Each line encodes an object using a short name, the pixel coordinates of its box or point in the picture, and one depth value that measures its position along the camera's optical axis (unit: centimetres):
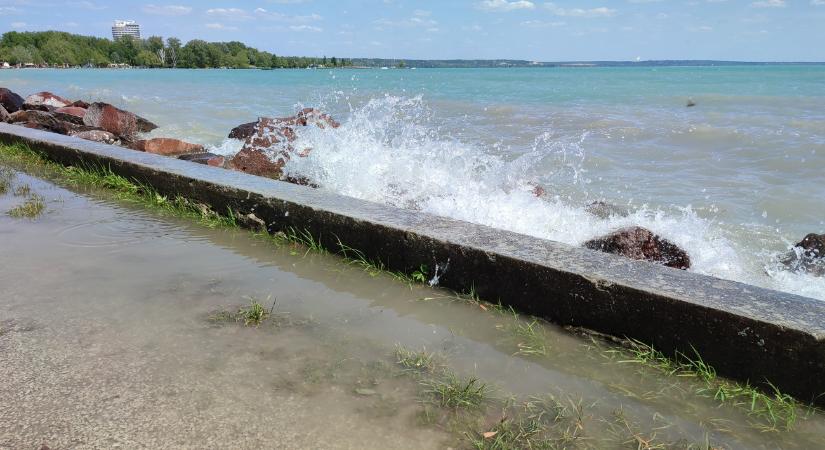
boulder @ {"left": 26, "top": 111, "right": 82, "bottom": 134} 1143
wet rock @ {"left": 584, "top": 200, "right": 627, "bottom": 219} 618
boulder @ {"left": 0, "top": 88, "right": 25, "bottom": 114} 1487
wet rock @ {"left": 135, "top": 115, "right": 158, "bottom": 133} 1394
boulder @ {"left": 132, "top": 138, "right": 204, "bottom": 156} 947
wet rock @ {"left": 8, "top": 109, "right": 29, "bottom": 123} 1186
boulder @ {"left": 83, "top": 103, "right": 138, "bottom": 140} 1176
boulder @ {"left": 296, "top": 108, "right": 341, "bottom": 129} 834
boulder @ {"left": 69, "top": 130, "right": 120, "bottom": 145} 1024
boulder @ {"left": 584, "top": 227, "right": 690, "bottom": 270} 417
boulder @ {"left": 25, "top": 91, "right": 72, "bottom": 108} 1498
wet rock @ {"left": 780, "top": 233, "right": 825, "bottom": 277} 472
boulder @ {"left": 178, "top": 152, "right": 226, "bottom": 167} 758
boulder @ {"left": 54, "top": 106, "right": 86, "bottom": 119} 1254
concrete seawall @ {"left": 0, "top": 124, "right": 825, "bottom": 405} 217
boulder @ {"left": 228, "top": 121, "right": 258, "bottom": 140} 1136
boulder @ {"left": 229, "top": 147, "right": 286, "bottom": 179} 685
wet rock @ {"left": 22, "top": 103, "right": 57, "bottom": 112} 1359
